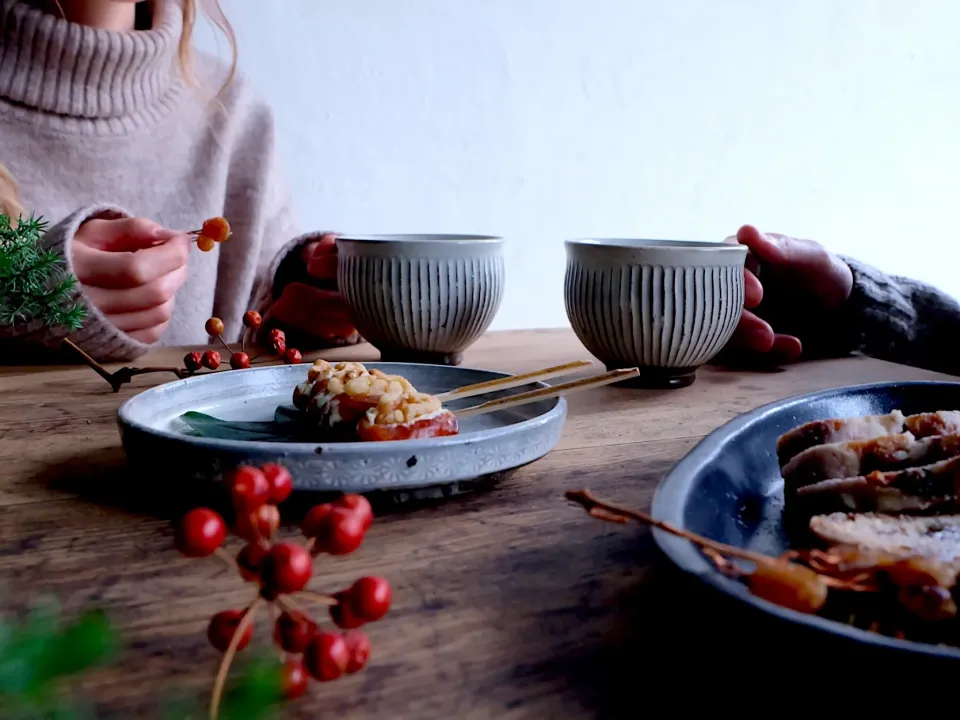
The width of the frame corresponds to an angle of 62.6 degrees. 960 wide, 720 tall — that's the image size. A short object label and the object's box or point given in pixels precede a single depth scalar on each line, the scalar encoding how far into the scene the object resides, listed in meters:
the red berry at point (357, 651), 0.24
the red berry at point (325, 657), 0.22
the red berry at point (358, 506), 0.25
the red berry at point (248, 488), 0.23
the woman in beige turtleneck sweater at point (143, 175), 0.83
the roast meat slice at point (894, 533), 0.32
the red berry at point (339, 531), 0.24
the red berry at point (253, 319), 0.74
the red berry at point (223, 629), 0.23
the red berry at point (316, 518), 0.25
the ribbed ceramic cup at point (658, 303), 0.68
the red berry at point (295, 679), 0.22
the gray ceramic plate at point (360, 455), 0.36
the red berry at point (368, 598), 0.23
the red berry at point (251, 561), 0.22
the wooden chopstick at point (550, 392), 0.46
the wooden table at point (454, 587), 0.24
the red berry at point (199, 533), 0.23
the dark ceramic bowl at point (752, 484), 0.23
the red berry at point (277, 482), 0.25
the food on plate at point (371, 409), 0.42
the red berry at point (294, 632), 0.23
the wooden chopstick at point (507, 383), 0.52
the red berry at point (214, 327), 0.72
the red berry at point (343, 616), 0.24
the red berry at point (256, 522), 0.23
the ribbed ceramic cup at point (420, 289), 0.72
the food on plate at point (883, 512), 0.24
